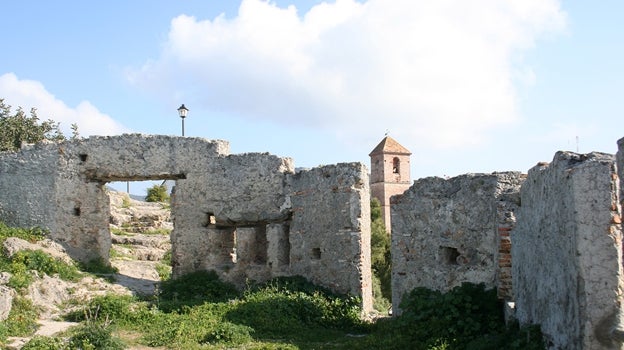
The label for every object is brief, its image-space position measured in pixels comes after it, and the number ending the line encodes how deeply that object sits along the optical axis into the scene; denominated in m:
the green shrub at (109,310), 11.73
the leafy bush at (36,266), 13.22
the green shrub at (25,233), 15.44
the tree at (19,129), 25.31
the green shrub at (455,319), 8.03
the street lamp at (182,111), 20.00
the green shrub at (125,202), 25.37
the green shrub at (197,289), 14.20
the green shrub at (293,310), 11.46
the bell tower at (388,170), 44.91
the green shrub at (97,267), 15.44
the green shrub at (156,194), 30.34
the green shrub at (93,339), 8.73
